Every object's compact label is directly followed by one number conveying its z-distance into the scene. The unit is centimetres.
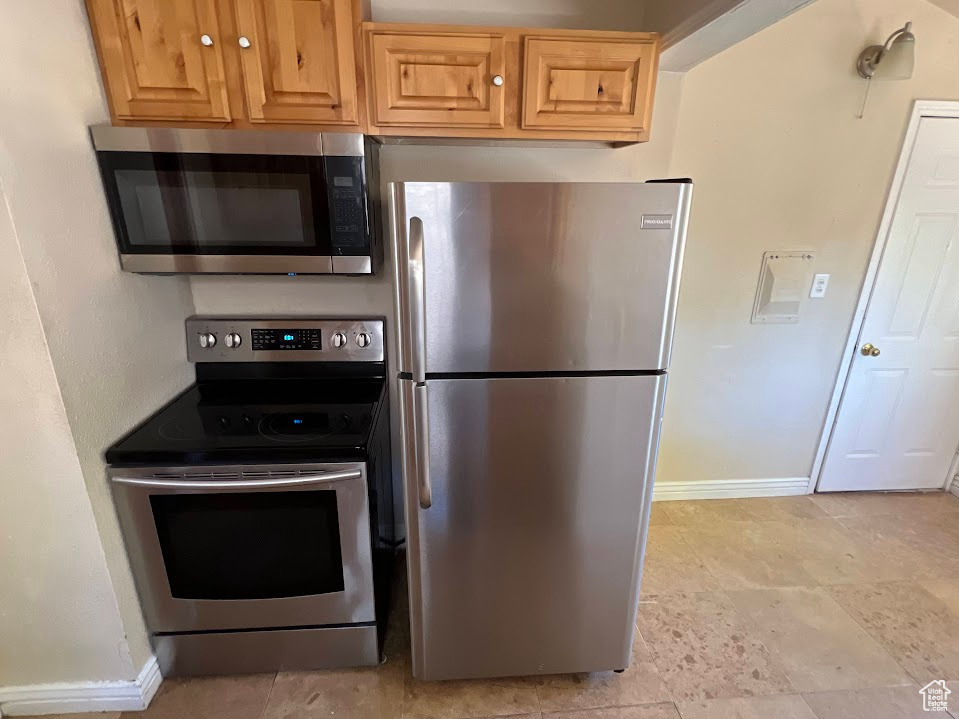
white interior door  225
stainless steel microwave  139
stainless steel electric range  138
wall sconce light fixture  194
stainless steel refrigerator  117
